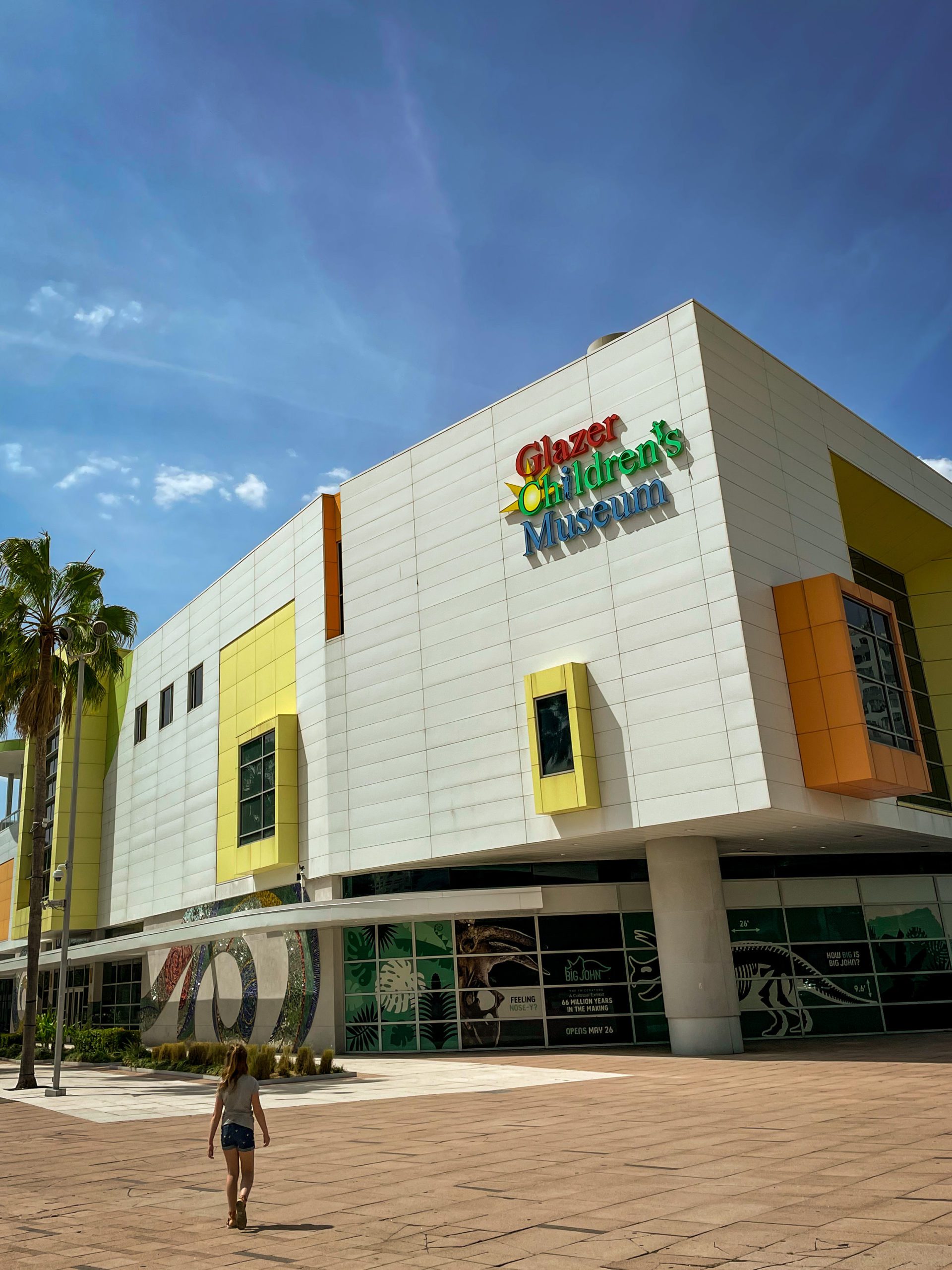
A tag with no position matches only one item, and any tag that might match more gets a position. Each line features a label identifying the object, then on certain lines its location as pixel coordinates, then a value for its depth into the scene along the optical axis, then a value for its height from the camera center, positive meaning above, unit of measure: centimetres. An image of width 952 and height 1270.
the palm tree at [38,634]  3017 +1097
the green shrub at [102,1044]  3338 -132
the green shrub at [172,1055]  2900 -157
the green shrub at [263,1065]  2364 -165
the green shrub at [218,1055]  2745 -156
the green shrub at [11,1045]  3894 -133
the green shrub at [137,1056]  3052 -164
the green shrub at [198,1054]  2838 -155
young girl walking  905 -113
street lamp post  2366 +199
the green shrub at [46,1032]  3844 -90
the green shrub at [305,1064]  2386 -167
